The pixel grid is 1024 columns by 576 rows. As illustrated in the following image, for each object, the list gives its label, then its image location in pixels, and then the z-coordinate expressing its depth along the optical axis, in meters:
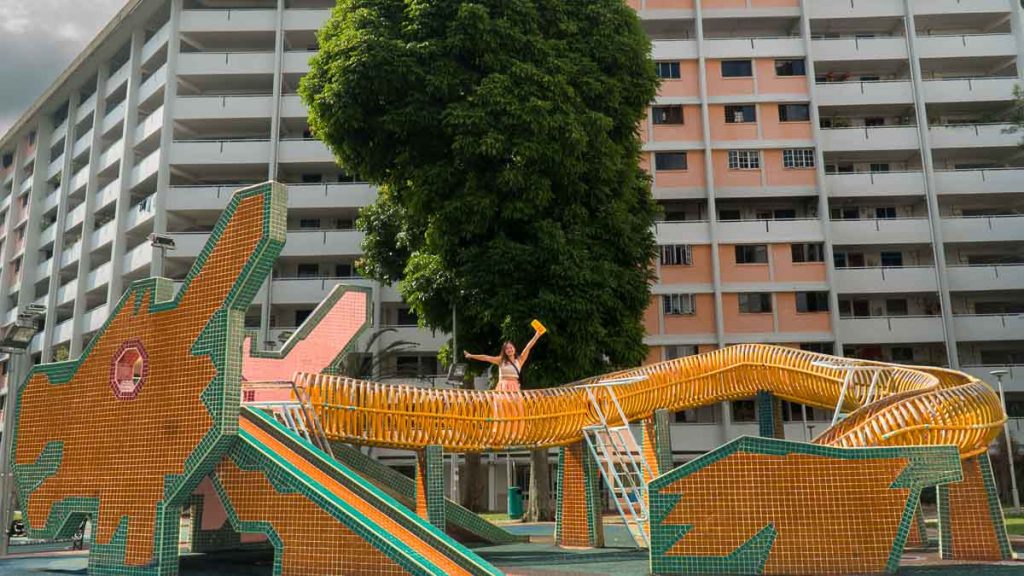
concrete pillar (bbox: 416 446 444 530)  12.99
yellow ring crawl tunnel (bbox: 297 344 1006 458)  10.98
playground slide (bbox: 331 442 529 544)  14.27
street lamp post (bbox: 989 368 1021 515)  27.36
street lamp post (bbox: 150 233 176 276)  18.59
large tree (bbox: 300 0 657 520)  21.25
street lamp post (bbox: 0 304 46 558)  15.98
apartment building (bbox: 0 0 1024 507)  38.56
